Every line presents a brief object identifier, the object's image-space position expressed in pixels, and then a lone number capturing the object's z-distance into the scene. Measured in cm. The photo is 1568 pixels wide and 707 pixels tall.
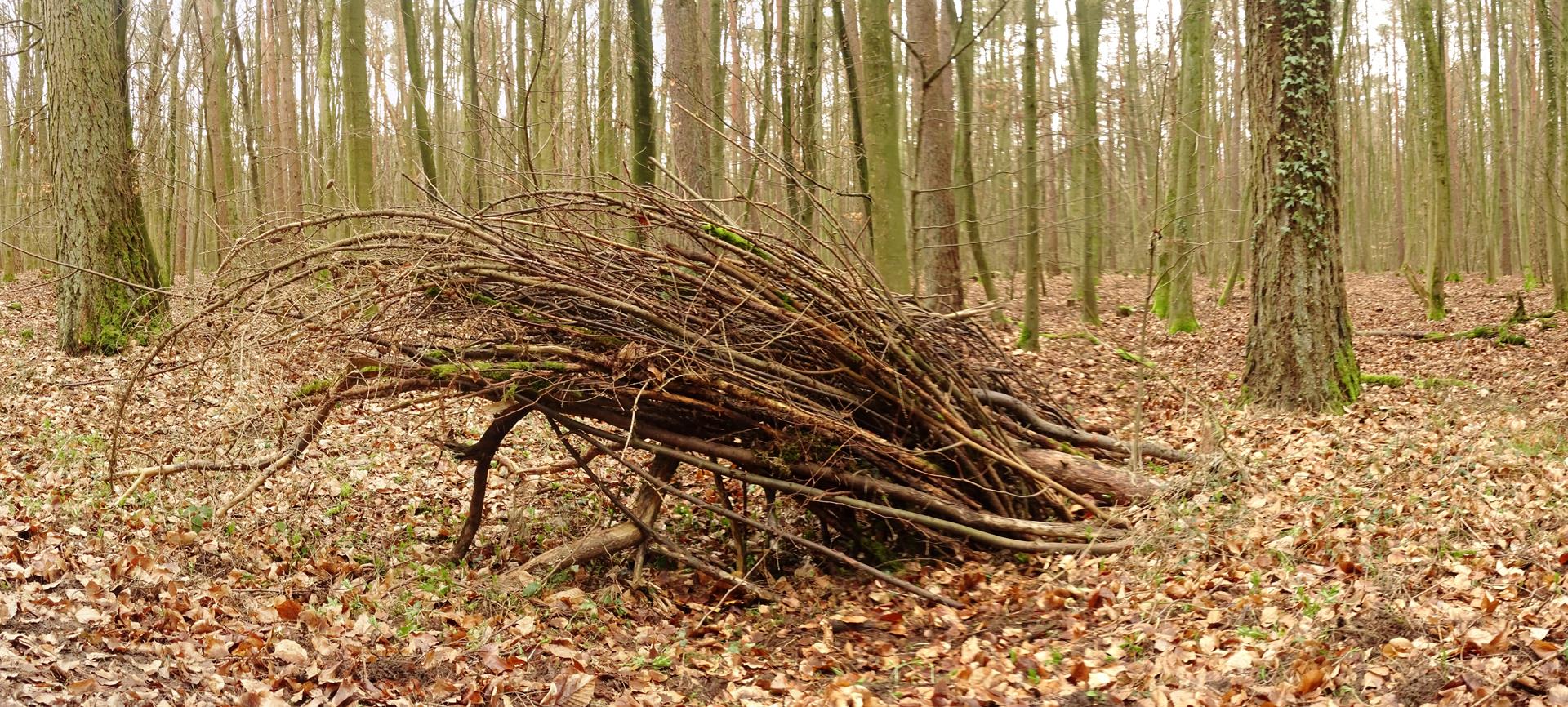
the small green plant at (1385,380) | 848
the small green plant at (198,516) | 536
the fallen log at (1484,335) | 1088
